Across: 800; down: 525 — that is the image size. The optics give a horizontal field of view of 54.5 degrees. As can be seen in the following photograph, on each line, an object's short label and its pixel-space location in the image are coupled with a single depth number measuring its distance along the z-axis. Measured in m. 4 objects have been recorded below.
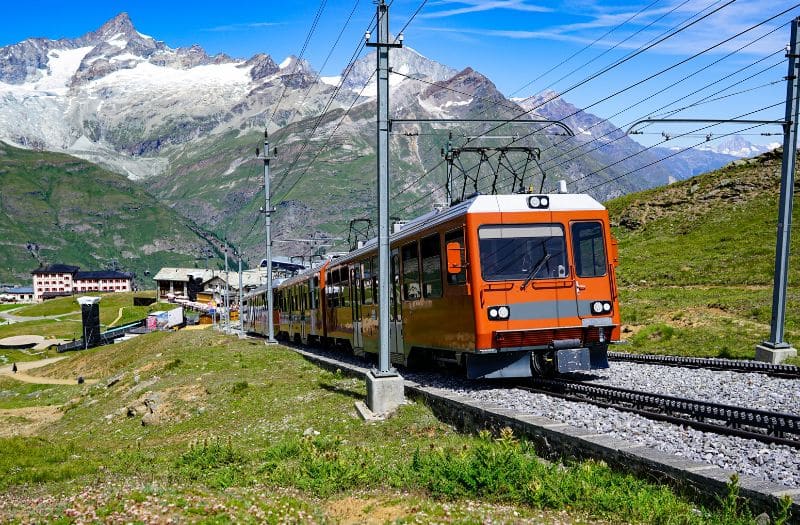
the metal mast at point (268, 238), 41.26
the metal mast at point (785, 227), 19.27
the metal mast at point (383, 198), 15.67
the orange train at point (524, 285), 15.18
